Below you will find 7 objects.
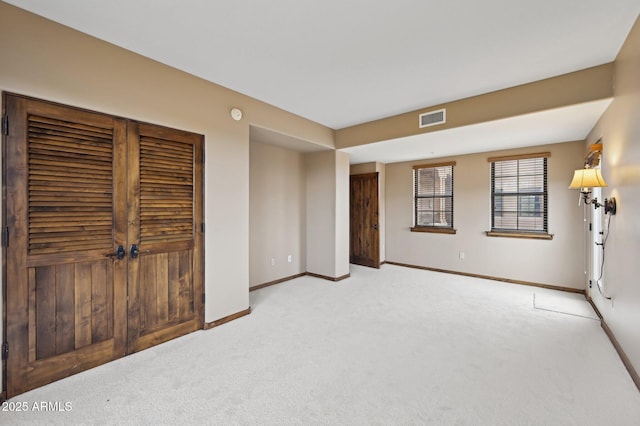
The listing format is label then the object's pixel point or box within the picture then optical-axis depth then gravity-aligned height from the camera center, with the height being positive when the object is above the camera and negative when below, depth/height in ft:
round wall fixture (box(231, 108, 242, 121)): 10.57 +3.73
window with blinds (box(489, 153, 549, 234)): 15.11 +0.99
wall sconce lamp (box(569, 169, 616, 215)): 9.20 +1.06
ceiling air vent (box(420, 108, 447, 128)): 11.81 +4.07
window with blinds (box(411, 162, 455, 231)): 18.23 +0.99
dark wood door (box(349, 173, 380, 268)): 19.27 -0.73
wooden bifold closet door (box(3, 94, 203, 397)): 6.44 -0.74
